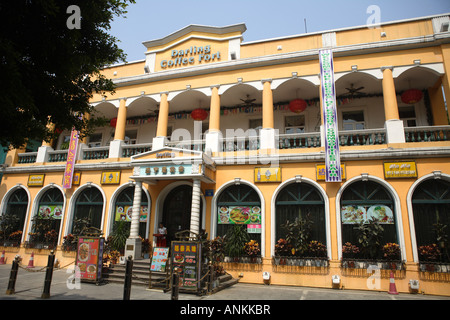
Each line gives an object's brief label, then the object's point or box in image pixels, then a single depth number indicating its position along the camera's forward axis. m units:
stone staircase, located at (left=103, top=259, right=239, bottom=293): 9.68
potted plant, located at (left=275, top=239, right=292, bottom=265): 10.92
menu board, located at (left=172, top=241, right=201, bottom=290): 8.98
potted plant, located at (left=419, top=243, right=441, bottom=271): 9.62
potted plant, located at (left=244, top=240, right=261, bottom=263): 11.10
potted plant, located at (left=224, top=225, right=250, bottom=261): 11.35
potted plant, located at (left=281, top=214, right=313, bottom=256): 10.70
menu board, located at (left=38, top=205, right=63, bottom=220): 14.93
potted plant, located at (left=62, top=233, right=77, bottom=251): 13.75
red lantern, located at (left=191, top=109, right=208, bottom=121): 14.87
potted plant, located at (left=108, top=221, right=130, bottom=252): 12.57
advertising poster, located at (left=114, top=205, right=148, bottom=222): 13.36
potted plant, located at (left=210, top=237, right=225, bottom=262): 11.29
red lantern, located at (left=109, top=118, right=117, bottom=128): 16.70
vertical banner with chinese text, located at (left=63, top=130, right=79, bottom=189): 14.73
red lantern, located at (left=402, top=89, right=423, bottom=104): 12.35
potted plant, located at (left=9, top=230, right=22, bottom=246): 15.00
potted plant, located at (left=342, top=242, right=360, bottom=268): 10.24
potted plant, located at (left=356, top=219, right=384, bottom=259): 10.09
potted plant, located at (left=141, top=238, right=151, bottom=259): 12.48
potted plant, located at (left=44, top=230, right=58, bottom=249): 14.35
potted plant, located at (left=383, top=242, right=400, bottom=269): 9.91
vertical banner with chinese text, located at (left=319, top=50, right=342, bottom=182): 11.07
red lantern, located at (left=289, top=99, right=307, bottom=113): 13.37
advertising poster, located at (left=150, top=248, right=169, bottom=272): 10.03
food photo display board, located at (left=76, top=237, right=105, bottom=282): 10.01
